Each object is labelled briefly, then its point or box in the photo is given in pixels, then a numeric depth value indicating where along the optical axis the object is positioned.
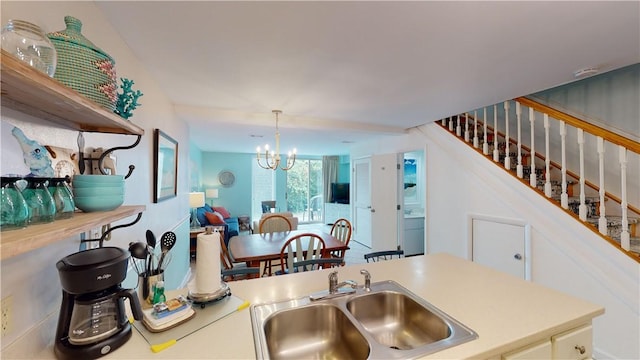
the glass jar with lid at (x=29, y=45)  0.62
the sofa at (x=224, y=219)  5.12
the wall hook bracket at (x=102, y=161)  1.08
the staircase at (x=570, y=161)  2.01
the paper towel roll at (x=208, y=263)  1.11
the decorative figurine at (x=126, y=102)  1.04
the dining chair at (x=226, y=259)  2.35
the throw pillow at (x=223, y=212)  6.20
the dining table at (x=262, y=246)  2.48
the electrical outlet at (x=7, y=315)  0.68
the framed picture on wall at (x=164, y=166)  2.09
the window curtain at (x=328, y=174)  8.16
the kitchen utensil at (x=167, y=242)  1.07
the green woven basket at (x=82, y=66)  0.75
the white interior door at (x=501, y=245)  2.63
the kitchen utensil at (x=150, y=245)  1.01
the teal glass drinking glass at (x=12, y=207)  0.57
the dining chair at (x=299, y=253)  2.40
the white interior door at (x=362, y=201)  5.31
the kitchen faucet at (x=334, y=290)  1.22
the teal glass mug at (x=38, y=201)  0.65
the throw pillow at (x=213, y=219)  5.18
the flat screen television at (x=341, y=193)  7.57
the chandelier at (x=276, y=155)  3.02
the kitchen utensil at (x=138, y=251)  0.93
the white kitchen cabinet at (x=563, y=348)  0.95
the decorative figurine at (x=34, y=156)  0.74
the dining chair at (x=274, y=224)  3.70
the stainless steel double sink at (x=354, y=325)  0.98
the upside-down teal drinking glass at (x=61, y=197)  0.74
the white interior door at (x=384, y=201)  4.43
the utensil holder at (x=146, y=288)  1.02
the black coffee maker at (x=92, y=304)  0.73
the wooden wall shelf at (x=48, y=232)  0.46
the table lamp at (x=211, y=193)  6.55
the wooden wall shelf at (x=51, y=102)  0.51
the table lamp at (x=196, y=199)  4.25
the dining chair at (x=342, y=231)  3.05
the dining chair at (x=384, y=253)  1.95
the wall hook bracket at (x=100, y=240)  1.00
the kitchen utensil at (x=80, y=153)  1.02
